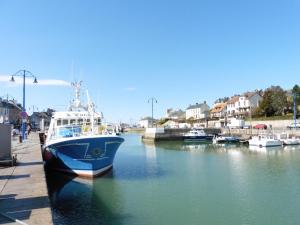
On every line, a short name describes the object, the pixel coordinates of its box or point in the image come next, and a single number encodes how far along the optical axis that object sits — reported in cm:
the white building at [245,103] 7651
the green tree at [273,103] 6103
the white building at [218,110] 9035
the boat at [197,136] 5286
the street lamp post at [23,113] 2428
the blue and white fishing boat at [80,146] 1613
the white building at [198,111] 10546
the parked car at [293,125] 4911
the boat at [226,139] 4710
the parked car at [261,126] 5531
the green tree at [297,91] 5953
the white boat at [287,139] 3983
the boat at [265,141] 3802
